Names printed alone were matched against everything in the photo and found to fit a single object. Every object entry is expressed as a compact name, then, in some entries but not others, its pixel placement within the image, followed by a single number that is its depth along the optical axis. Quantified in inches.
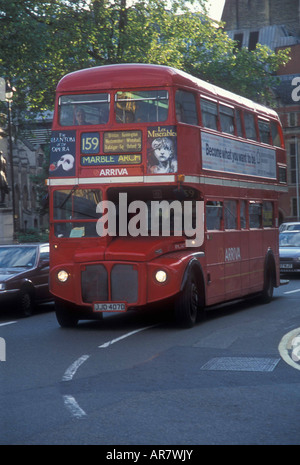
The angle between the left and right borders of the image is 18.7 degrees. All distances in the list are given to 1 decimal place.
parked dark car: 708.7
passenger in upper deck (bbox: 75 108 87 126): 603.2
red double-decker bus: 577.0
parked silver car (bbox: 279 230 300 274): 1207.0
